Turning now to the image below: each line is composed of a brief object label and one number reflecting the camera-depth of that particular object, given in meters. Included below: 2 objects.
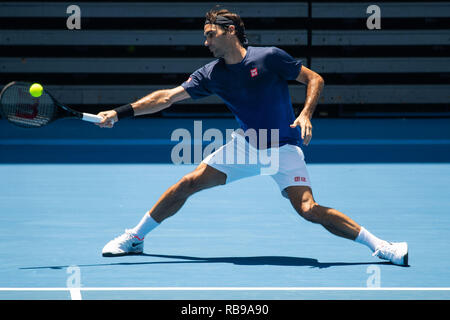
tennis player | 10.25
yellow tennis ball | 10.31
